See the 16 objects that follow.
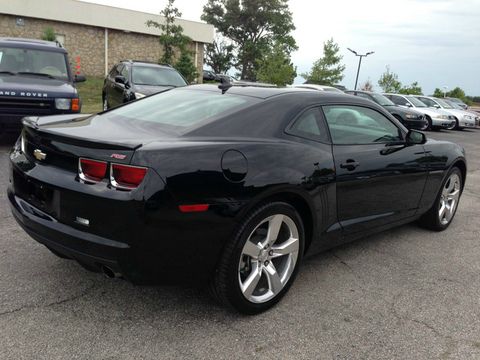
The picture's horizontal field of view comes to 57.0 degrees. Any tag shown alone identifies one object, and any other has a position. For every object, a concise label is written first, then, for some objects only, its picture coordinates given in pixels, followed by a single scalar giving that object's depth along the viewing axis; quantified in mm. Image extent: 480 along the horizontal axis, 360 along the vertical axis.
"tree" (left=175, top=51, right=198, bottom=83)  22688
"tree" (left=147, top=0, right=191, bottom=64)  21891
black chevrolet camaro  2369
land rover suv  7012
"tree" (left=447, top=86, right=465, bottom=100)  49281
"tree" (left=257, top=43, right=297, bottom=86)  28172
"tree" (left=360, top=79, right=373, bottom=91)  44059
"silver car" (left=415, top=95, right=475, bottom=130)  20203
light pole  38844
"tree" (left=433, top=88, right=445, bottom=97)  48838
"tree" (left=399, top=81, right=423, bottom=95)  36909
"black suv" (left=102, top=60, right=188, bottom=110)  9914
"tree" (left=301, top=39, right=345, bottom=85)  33031
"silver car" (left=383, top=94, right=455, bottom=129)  18734
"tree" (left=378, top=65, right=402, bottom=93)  39112
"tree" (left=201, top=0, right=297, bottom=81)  50188
